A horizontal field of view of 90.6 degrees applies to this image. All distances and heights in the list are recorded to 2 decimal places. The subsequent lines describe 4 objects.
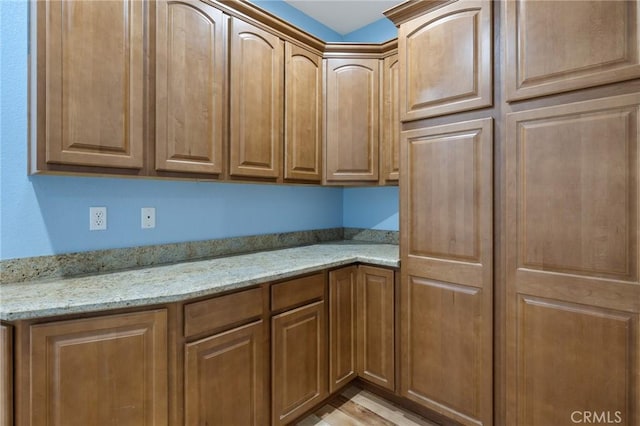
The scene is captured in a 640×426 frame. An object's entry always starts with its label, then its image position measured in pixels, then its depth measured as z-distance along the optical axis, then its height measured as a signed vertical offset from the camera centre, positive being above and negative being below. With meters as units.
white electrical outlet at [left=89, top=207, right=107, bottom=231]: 1.60 -0.03
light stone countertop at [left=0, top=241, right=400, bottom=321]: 1.12 -0.31
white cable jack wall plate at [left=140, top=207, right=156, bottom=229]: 1.77 -0.02
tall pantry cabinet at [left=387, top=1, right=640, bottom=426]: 1.28 +0.01
